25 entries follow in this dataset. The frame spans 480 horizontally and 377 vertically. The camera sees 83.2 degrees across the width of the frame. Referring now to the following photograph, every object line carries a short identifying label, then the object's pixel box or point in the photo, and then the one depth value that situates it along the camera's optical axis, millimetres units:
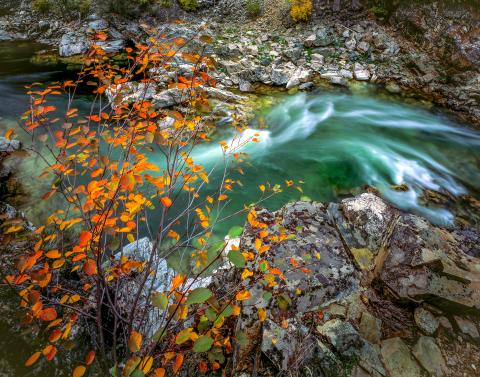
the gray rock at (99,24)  11883
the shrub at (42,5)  13406
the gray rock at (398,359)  2396
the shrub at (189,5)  12728
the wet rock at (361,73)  9742
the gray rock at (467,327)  2711
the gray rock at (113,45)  10852
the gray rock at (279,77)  9492
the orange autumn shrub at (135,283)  1781
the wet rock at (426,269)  2889
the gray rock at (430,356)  2443
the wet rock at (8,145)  5789
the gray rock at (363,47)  10219
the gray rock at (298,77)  9484
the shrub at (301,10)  11078
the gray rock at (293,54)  10269
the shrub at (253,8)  12102
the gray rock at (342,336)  2510
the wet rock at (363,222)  3703
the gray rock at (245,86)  9102
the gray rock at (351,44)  10336
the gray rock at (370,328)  2625
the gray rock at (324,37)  10586
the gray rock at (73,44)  11211
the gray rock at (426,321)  2732
